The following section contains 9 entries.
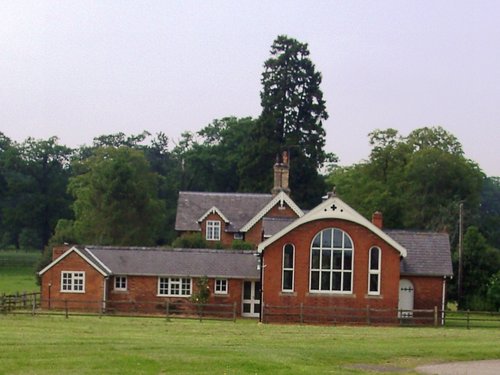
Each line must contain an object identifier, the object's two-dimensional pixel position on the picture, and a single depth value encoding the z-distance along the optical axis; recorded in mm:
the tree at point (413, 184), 84562
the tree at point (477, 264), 63094
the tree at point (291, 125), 87312
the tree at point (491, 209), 90375
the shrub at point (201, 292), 52344
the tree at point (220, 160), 109125
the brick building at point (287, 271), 49719
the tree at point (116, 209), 78750
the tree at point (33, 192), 110000
